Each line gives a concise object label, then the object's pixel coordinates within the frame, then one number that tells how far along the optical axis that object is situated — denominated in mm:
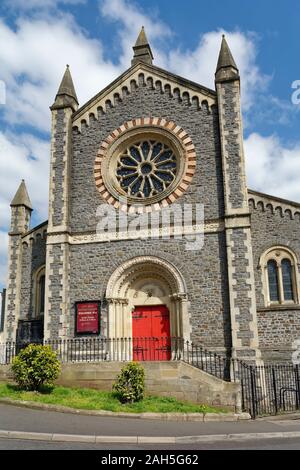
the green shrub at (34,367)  14922
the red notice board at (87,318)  18594
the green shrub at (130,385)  14320
